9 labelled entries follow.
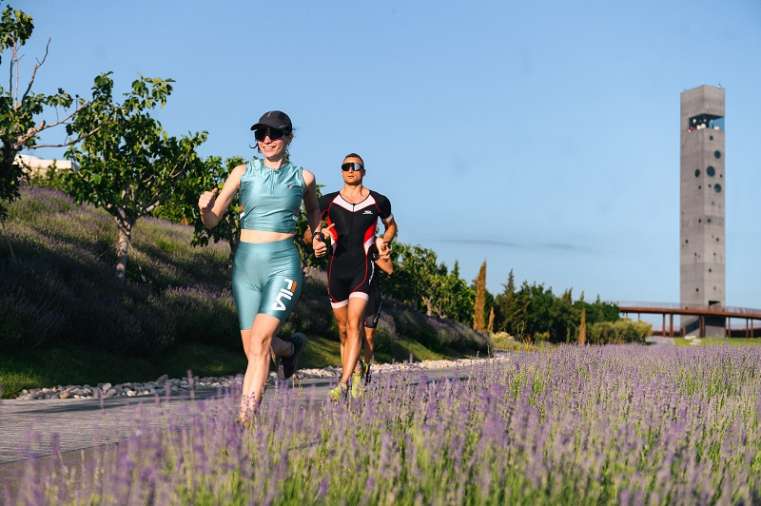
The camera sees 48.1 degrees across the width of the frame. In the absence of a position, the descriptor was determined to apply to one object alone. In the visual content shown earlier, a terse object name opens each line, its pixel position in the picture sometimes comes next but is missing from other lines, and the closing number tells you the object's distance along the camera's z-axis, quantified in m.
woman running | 5.74
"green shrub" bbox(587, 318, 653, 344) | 53.00
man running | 8.12
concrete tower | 104.38
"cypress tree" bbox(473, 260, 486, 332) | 42.16
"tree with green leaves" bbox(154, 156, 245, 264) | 18.80
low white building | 70.47
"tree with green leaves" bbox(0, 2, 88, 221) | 11.64
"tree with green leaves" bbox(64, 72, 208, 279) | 16.83
